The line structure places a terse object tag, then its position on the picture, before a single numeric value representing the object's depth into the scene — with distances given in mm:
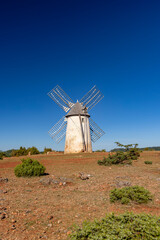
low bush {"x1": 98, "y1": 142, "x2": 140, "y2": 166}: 17891
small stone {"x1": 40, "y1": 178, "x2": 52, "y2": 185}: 9543
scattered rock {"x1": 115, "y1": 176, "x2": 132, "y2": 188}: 8676
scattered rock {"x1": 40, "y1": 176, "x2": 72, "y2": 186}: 9509
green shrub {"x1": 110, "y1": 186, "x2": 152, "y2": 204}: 6500
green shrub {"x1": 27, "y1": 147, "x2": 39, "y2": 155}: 46138
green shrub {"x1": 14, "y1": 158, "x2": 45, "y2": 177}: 11828
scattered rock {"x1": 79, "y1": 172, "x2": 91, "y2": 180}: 10709
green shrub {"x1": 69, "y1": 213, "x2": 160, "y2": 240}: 3225
